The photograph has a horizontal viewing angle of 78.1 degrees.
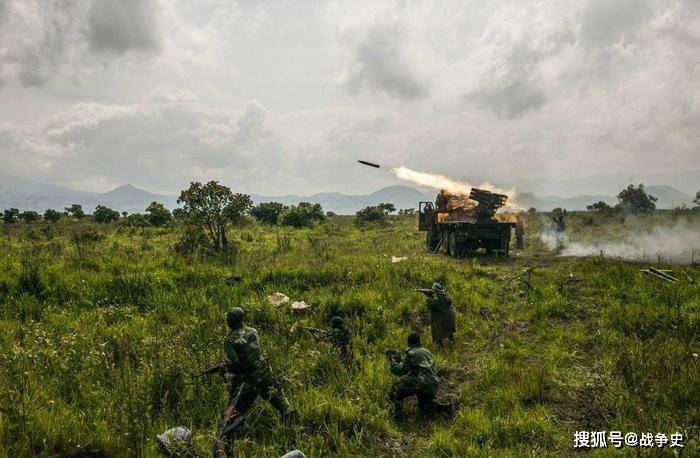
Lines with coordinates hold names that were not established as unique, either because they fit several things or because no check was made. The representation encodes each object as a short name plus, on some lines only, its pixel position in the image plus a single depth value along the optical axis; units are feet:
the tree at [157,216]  106.93
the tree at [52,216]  150.03
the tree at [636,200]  134.31
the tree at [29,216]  161.07
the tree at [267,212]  130.99
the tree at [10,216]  159.60
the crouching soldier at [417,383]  20.83
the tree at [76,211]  162.60
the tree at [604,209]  129.10
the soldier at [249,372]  18.29
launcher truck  57.00
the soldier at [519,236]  66.23
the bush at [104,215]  145.07
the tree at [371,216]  129.91
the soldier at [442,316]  28.94
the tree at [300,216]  104.37
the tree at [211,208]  53.67
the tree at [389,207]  172.26
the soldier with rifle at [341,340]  25.53
